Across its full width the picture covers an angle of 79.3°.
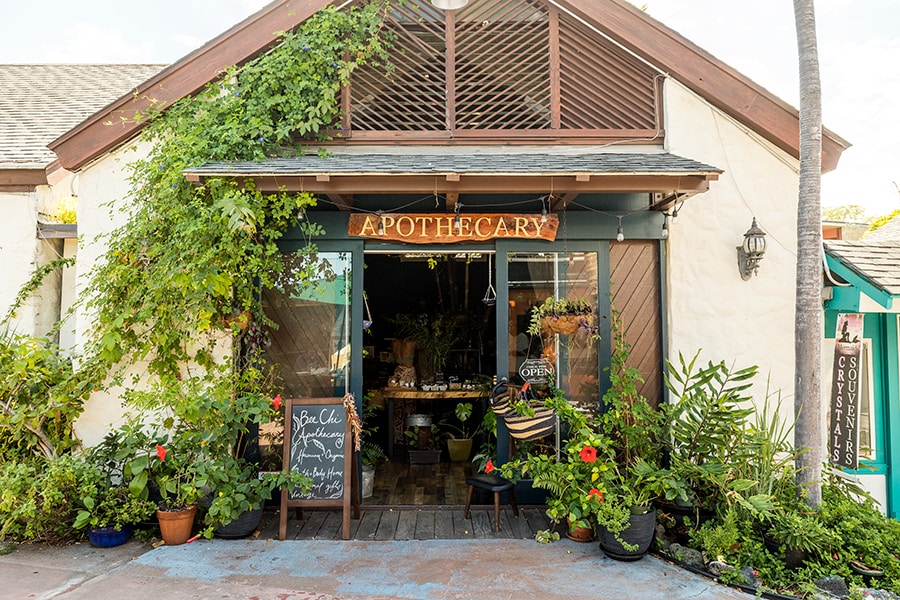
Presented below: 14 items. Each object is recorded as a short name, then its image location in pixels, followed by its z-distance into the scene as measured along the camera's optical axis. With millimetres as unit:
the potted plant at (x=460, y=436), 6660
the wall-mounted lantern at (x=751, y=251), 4945
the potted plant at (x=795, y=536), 3682
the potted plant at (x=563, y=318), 5023
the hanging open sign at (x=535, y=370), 5324
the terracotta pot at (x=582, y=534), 4414
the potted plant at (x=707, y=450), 4086
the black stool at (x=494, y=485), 4664
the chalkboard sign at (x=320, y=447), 4613
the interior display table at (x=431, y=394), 7000
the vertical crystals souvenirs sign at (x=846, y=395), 4949
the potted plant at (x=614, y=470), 4039
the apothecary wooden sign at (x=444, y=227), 5191
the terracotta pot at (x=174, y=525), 4301
